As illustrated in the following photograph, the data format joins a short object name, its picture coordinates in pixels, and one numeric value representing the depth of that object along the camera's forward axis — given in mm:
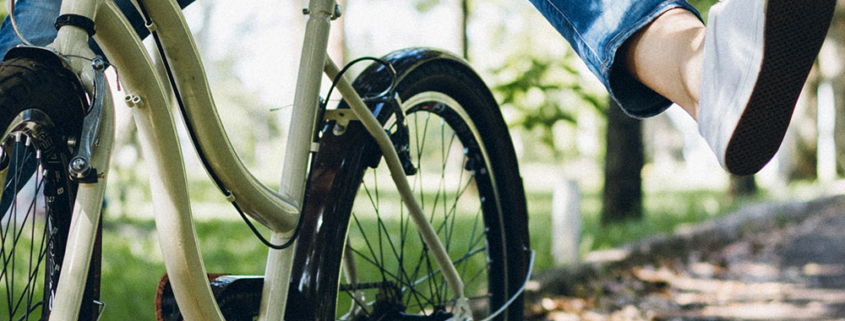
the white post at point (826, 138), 14312
